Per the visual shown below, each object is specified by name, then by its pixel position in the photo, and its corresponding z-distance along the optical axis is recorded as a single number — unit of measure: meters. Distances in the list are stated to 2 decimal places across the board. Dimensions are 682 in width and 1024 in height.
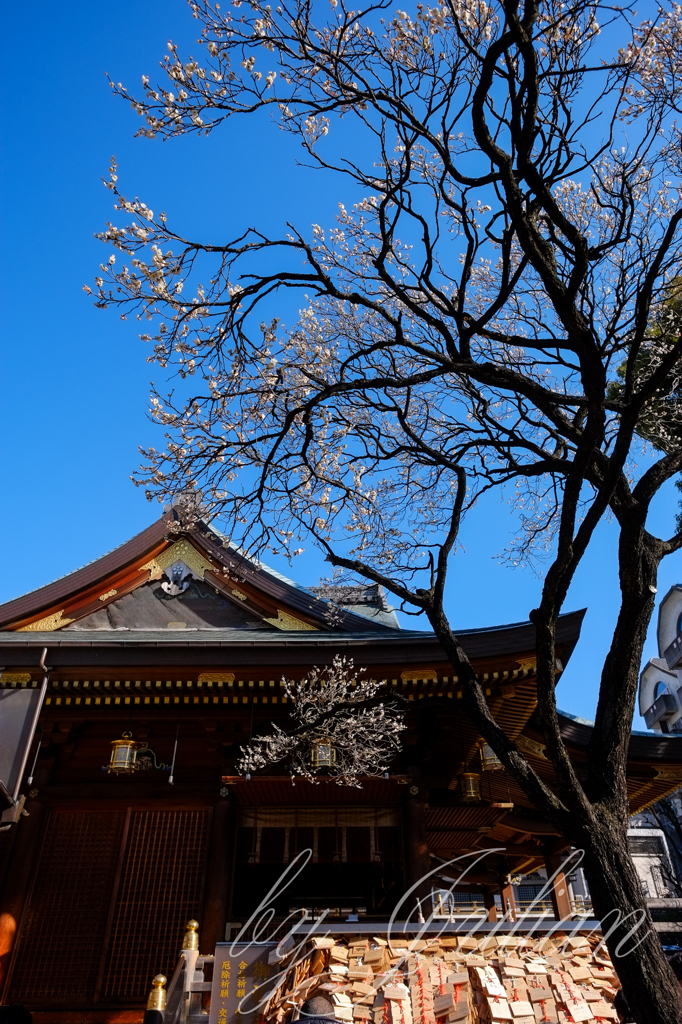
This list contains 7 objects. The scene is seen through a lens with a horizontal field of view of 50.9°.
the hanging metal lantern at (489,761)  9.10
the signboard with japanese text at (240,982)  6.20
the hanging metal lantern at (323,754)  8.52
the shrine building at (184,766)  8.68
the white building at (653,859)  28.30
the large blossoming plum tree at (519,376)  4.91
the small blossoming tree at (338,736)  8.31
